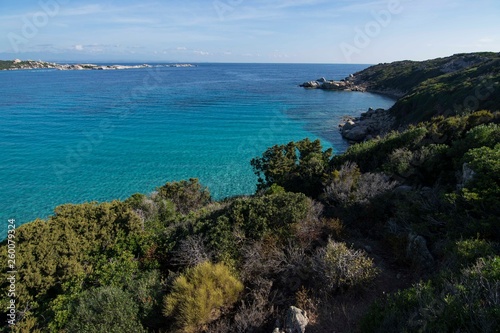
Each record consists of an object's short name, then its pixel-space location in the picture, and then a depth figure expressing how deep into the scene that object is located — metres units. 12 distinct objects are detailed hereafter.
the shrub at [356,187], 12.77
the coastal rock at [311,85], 91.16
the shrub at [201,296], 7.66
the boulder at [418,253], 8.73
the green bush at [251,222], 10.31
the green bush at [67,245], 9.55
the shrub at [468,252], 7.14
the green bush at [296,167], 17.56
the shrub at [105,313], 7.48
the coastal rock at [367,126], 37.81
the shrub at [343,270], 8.23
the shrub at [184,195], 18.44
